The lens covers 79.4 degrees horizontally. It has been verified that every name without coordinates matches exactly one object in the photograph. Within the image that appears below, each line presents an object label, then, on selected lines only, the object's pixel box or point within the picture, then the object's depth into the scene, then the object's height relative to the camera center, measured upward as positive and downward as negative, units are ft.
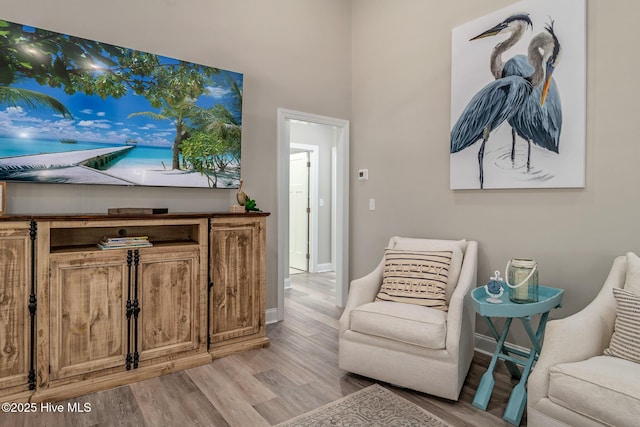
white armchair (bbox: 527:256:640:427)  4.96 -2.27
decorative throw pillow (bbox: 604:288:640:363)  5.73 -1.78
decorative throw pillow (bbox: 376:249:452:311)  8.50 -1.55
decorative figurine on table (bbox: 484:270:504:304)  7.27 -1.50
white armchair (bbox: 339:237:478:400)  7.21 -2.55
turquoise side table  6.82 -2.34
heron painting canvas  8.25 +2.69
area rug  6.64 -3.66
